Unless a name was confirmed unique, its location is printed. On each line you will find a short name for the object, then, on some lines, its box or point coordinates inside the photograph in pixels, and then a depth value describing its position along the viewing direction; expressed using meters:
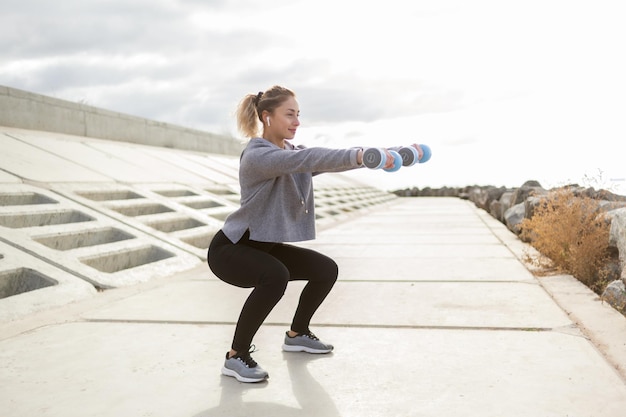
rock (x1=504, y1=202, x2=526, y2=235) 10.34
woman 3.26
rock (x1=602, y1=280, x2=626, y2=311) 4.63
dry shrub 5.98
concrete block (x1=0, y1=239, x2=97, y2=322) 4.86
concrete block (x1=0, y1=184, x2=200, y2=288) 5.81
